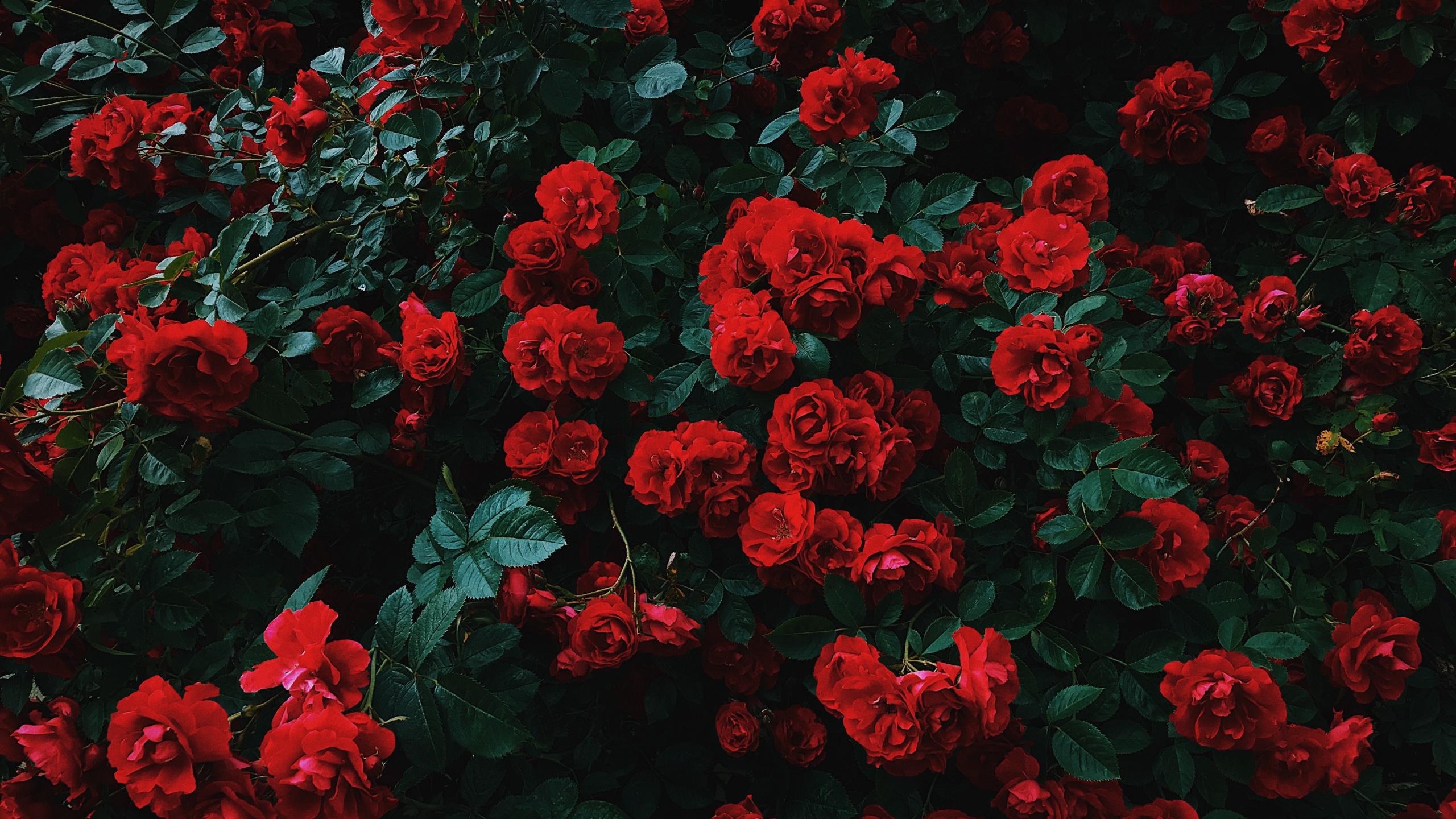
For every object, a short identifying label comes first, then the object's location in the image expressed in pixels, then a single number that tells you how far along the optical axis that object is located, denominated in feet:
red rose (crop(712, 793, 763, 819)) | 4.25
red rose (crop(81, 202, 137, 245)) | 7.25
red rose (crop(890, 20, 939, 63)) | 8.06
